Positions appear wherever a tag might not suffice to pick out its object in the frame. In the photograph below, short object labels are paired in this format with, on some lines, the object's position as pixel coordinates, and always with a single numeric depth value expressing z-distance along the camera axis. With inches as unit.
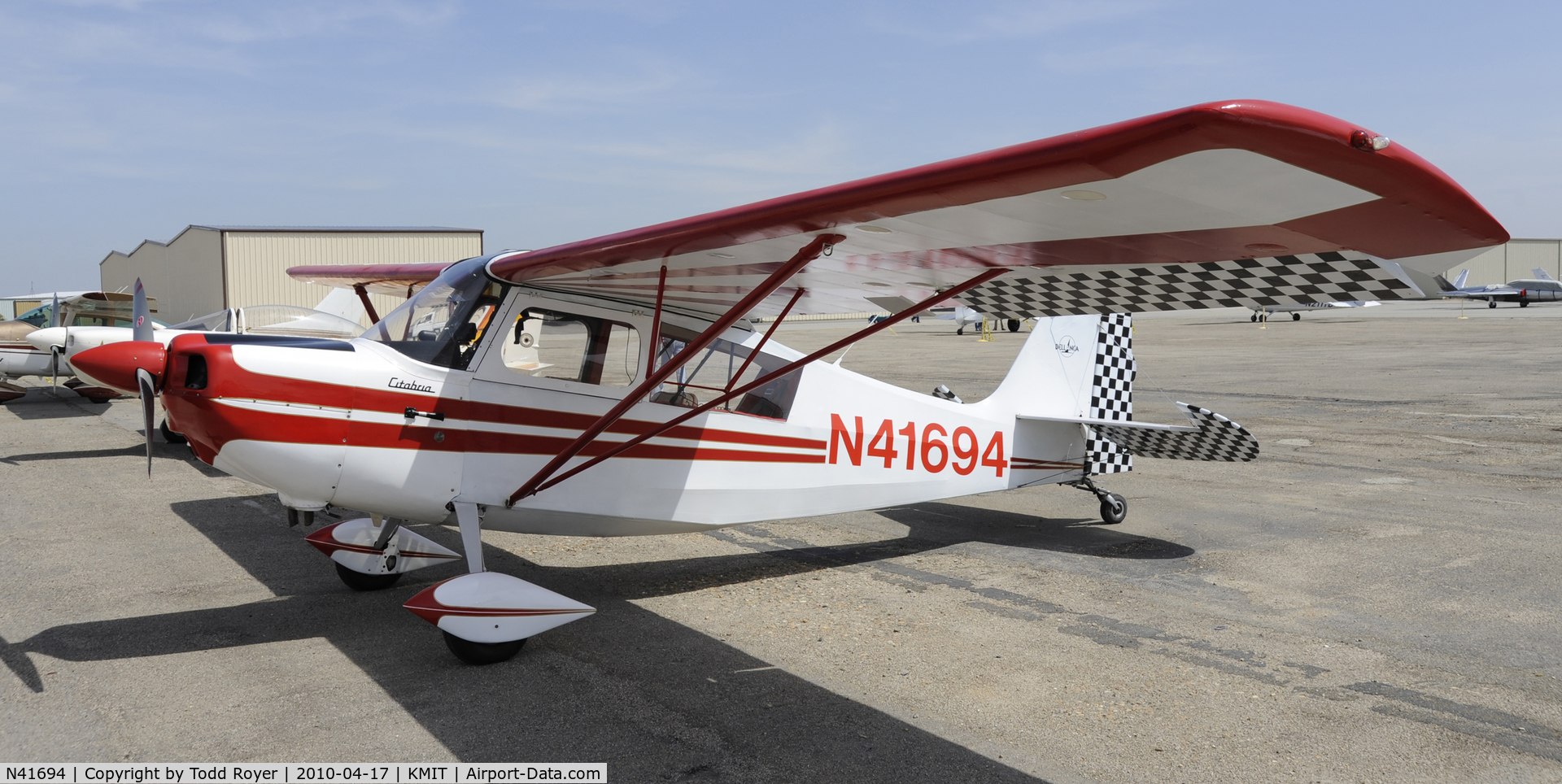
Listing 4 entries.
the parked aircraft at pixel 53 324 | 673.0
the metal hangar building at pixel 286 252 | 1497.3
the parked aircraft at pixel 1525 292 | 2353.6
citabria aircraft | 105.0
